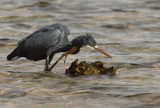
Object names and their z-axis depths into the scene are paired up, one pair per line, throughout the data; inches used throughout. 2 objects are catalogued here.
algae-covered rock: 778.8
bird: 804.6
